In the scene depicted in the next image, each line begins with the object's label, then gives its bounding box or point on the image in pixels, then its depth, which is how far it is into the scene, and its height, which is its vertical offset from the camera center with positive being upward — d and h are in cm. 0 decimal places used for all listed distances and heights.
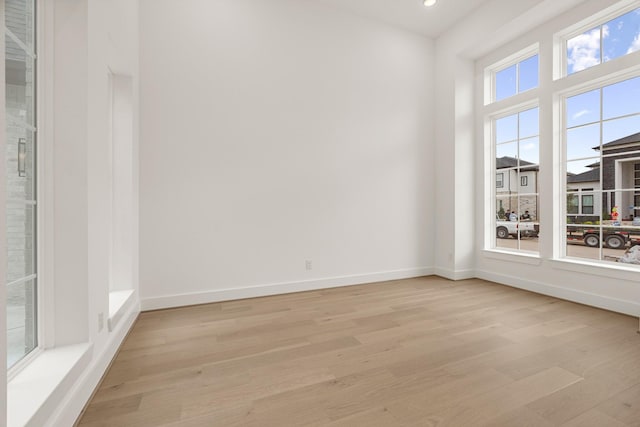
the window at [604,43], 266 +166
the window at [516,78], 347 +168
